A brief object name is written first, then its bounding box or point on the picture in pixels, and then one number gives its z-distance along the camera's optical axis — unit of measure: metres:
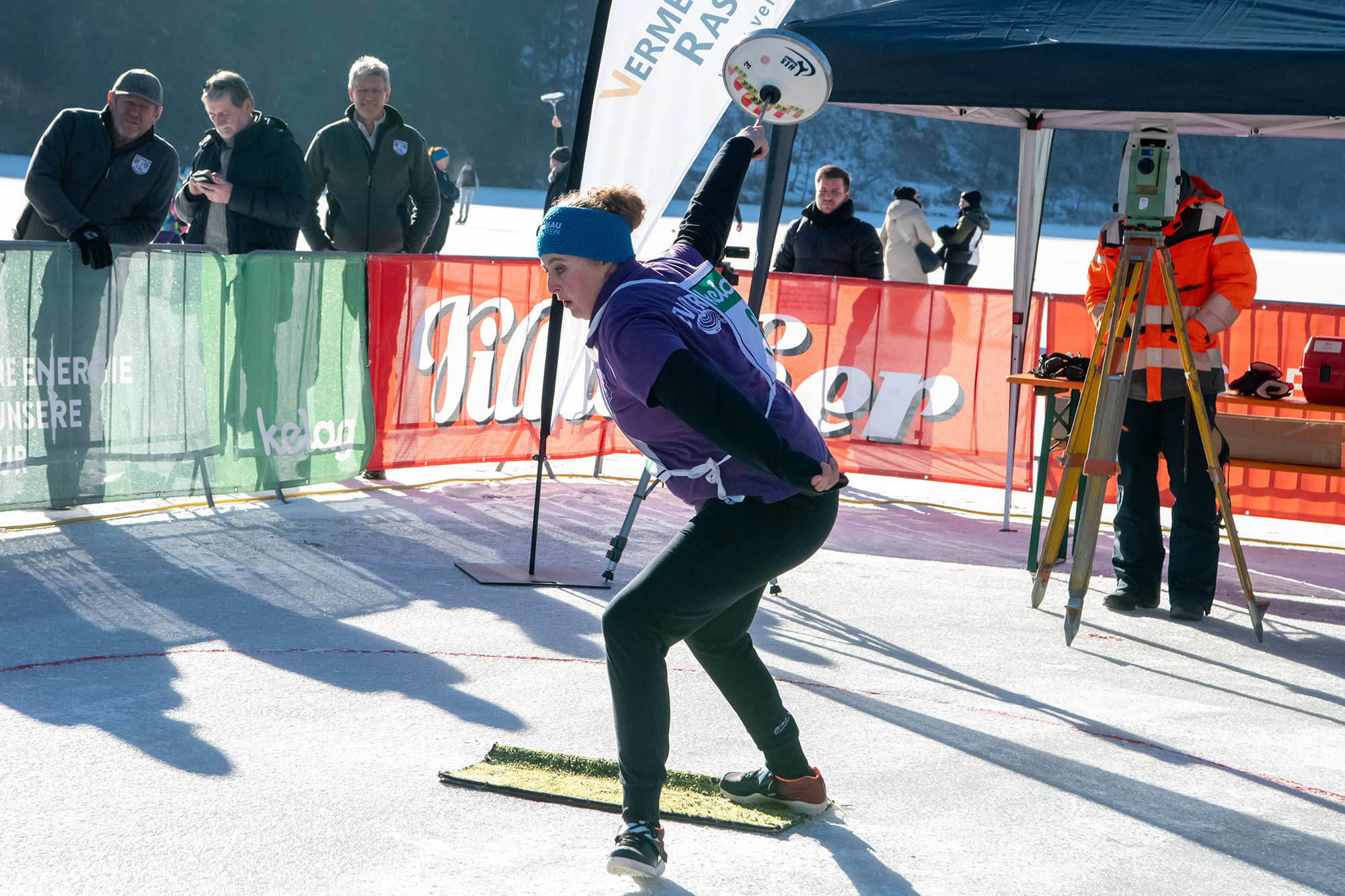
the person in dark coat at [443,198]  13.45
